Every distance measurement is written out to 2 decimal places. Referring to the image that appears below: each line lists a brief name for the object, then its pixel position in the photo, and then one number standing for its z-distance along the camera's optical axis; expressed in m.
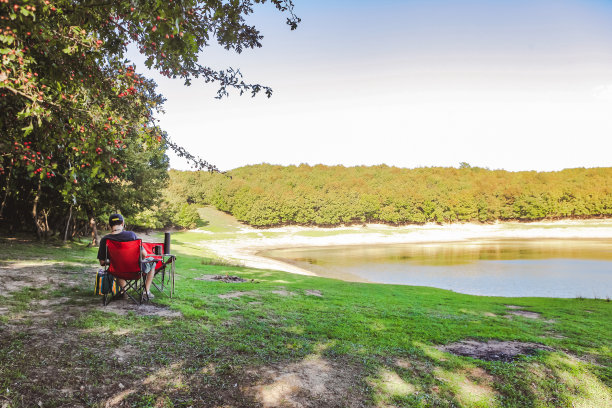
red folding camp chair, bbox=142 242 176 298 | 5.98
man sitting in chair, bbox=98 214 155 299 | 5.54
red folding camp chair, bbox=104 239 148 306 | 5.49
